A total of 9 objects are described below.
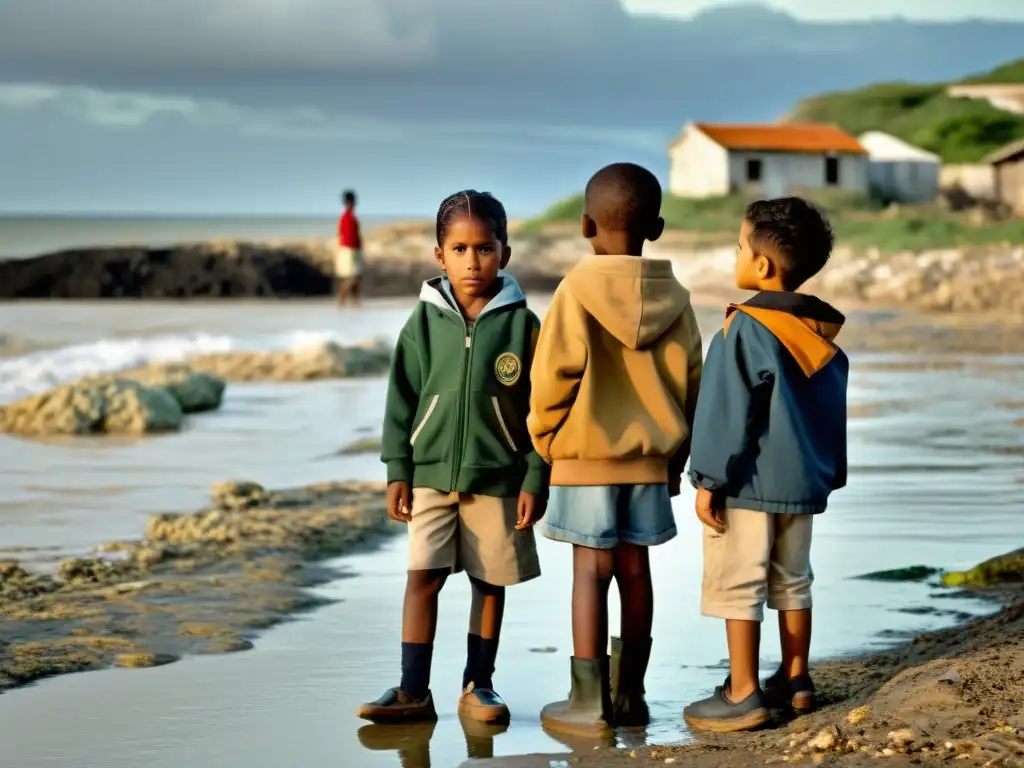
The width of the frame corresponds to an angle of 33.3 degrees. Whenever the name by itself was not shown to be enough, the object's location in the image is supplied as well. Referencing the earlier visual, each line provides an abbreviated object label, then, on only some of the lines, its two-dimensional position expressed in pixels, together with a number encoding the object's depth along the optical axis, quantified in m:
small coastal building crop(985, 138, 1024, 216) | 58.44
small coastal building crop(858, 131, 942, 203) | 63.16
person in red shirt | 29.53
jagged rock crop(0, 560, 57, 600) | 6.92
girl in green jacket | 5.18
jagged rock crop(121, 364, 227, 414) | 14.51
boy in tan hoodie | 5.02
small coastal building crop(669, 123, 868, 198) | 60.50
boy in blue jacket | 4.89
